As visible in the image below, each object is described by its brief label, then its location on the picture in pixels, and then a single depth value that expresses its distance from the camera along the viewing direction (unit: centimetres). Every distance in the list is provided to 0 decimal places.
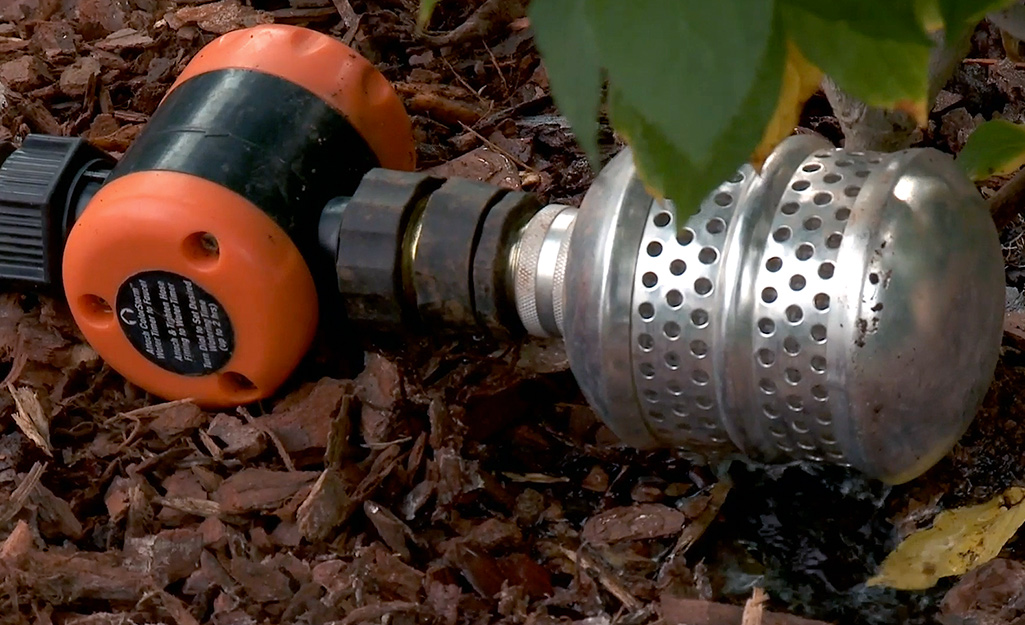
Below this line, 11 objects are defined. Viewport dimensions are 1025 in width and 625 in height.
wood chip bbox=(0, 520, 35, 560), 85
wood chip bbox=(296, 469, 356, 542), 85
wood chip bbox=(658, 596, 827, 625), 82
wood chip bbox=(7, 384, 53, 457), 88
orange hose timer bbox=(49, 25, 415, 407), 85
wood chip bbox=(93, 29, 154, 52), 99
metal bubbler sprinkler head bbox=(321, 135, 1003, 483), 80
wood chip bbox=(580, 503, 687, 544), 86
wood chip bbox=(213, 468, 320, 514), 86
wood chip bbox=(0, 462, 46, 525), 86
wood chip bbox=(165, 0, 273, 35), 99
